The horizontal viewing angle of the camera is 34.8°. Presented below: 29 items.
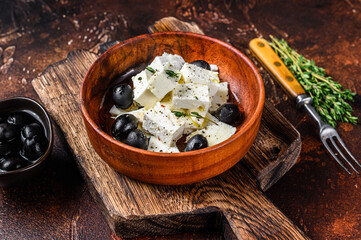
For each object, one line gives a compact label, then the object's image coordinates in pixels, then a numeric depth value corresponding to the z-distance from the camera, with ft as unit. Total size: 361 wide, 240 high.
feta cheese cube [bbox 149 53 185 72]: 1.33
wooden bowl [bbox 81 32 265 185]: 1.18
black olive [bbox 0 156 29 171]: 1.31
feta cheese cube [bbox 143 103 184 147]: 1.22
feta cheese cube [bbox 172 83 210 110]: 1.24
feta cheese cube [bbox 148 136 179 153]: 1.21
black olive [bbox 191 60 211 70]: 1.36
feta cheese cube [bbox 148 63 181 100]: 1.25
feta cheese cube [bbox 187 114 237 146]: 1.24
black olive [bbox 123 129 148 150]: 1.21
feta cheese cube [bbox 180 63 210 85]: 1.29
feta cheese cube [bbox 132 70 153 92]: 1.28
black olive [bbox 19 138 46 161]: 1.33
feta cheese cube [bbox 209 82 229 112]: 1.32
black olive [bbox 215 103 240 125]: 1.27
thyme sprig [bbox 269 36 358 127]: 1.56
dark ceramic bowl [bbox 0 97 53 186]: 1.28
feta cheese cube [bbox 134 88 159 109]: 1.27
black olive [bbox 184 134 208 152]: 1.21
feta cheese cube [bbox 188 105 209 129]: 1.26
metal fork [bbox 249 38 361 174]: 1.48
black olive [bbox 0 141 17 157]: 1.33
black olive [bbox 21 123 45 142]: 1.34
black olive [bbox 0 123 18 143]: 1.34
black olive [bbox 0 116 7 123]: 1.40
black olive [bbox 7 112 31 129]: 1.38
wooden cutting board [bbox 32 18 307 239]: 1.24
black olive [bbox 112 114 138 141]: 1.23
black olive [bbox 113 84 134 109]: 1.28
